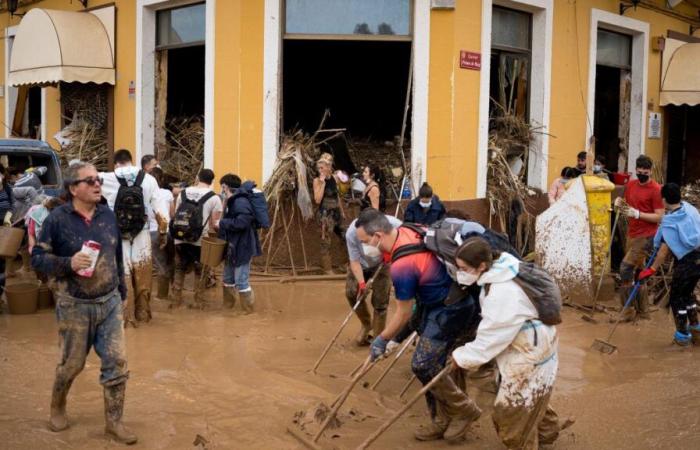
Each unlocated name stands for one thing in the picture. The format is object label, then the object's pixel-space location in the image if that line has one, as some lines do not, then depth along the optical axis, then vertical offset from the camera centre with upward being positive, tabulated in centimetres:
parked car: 1127 -10
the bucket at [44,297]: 955 -174
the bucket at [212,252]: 916 -112
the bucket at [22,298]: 927 -170
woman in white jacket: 489 -116
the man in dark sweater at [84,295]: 548 -99
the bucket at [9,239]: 864 -95
